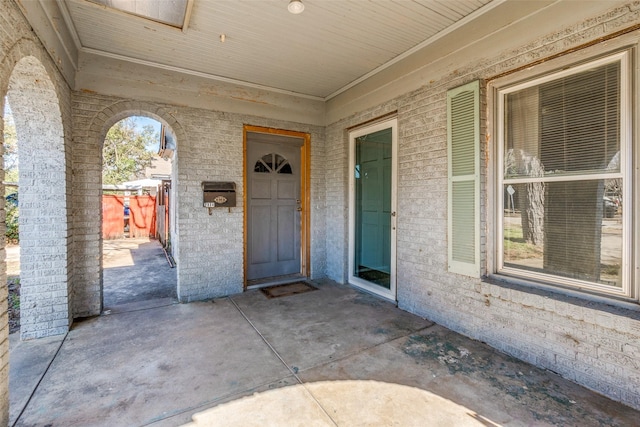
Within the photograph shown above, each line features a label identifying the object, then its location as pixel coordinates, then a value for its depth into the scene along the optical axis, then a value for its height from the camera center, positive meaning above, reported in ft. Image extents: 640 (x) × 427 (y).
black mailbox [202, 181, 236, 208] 13.35 +0.74
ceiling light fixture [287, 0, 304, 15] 8.30 +5.76
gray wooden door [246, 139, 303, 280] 15.55 +0.12
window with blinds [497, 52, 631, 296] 6.93 +0.81
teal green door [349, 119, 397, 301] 13.10 +0.07
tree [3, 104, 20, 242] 26.78 +3.59
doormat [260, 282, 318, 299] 14.07 -3.90
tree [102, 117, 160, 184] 53.93 +11.11
